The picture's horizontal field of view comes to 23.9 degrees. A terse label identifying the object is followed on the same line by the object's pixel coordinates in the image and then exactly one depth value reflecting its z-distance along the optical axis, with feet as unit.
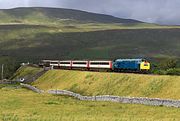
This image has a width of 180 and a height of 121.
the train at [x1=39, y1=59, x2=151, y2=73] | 281.95
